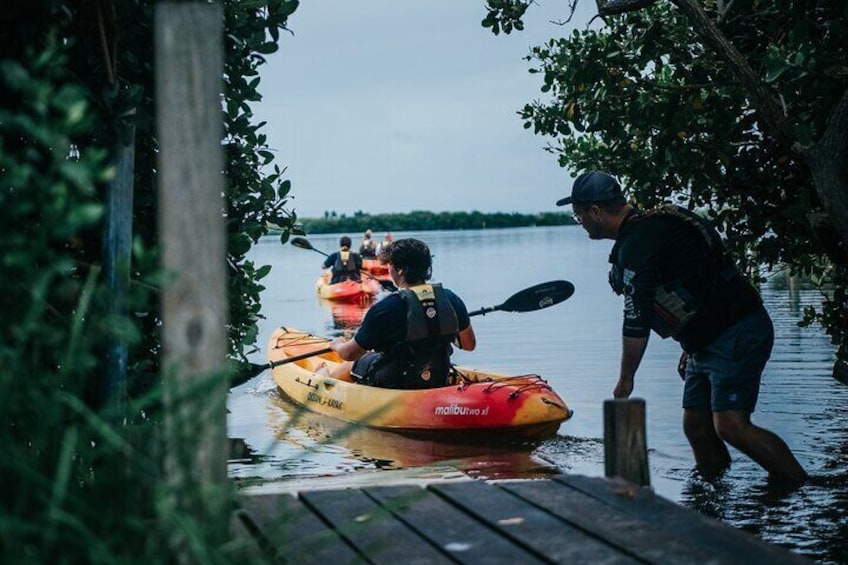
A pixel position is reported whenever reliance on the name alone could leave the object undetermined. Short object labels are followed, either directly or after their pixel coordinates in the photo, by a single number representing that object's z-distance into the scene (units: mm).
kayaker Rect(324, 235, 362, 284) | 32219
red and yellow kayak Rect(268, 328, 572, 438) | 10781
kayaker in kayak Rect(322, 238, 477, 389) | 10045
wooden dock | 3350
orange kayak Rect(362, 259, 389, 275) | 37925
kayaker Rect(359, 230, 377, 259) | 41344
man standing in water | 6918
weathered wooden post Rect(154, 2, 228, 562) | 2764
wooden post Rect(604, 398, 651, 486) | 4398
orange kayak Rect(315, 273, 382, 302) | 31844
